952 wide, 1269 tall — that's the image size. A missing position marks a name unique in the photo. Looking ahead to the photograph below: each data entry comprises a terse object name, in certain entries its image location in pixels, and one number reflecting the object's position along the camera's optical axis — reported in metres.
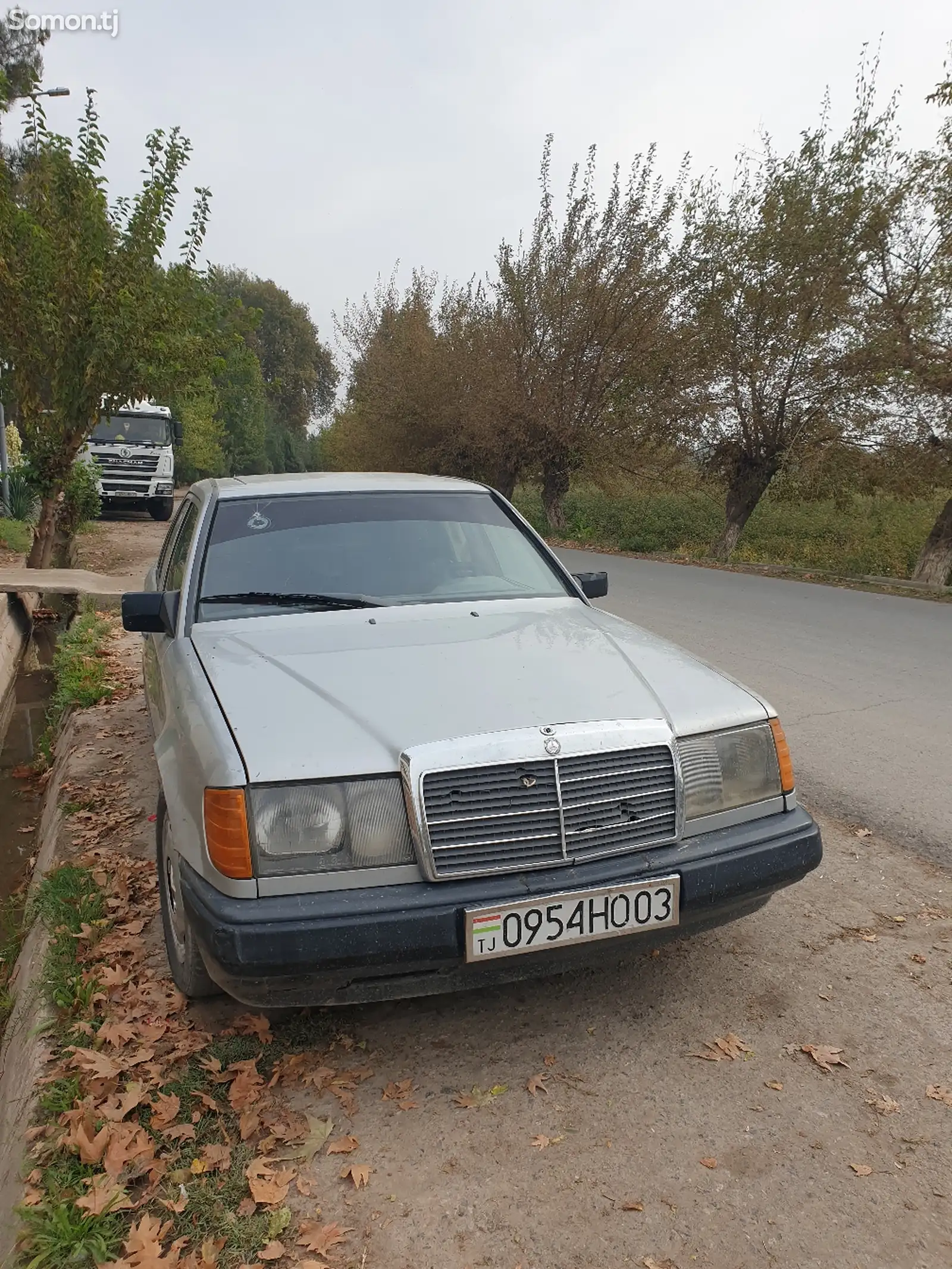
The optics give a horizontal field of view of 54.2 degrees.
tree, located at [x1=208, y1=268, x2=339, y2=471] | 58.59
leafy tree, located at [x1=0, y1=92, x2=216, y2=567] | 10.54
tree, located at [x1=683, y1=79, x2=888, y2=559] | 15.54
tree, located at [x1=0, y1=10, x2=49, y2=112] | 29.20
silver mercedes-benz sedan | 2.43
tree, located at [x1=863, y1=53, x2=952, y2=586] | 14.14
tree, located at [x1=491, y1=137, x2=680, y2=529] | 20.62
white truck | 23.69
